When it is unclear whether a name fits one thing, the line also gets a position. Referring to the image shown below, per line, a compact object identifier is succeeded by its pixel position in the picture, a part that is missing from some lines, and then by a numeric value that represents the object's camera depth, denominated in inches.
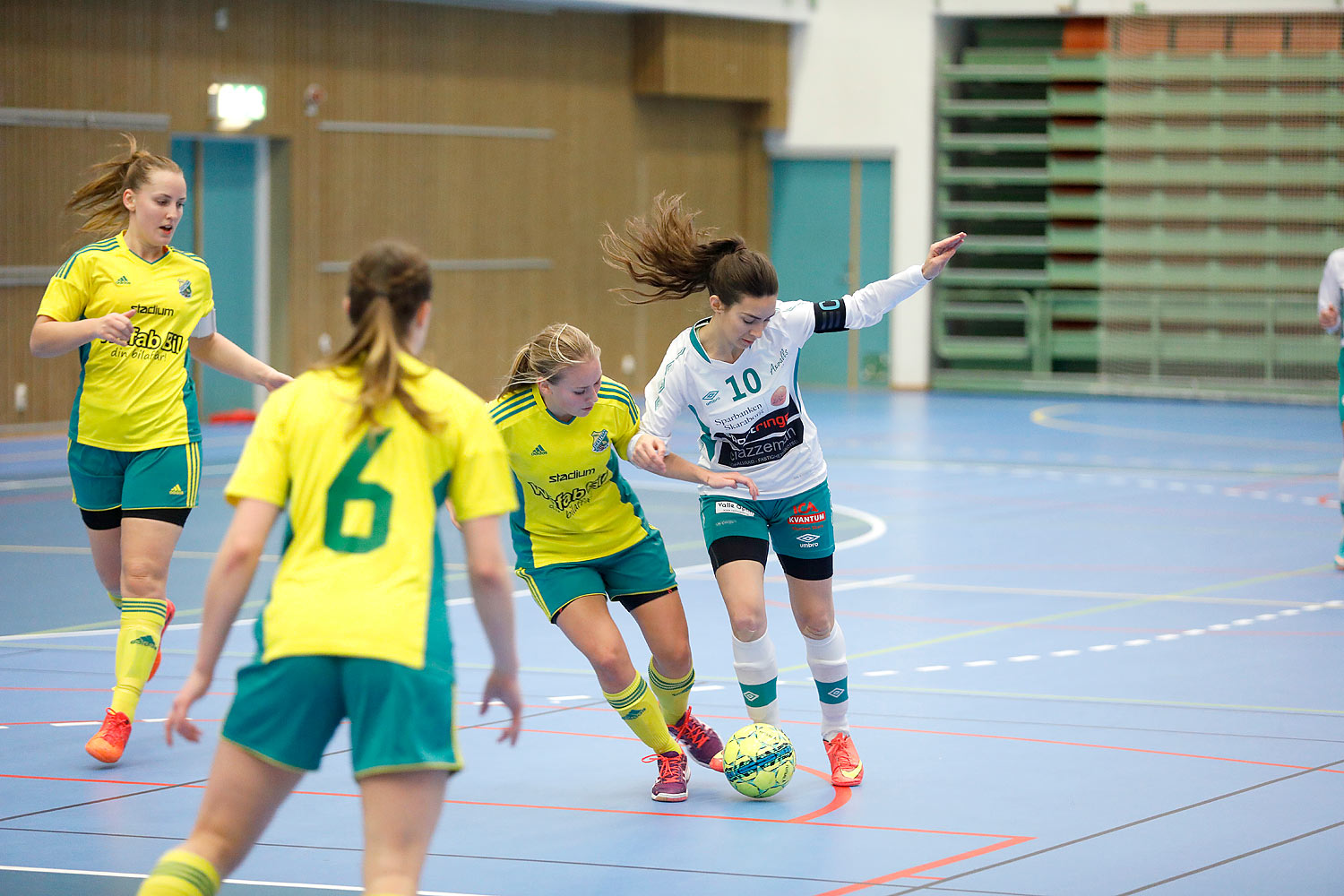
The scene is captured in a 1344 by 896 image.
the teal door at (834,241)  1714.5
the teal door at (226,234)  1308.8
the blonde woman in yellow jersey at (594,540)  390.5
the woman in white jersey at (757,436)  406.1
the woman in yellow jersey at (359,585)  233.7
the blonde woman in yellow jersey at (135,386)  439.2
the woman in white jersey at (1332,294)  747.0
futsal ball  392.3
